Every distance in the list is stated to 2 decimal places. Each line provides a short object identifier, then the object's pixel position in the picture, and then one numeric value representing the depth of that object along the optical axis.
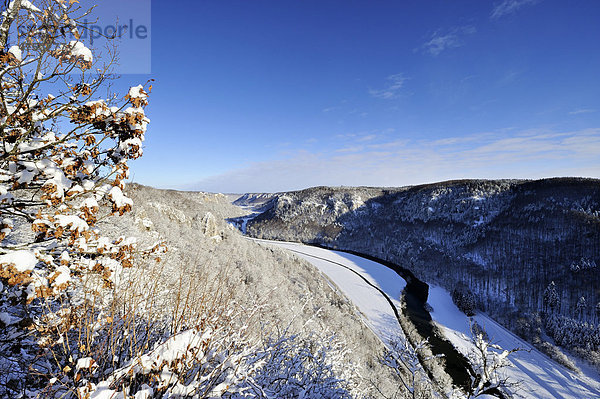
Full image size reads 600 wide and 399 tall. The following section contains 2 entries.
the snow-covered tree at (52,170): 3.49
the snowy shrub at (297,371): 5.96
